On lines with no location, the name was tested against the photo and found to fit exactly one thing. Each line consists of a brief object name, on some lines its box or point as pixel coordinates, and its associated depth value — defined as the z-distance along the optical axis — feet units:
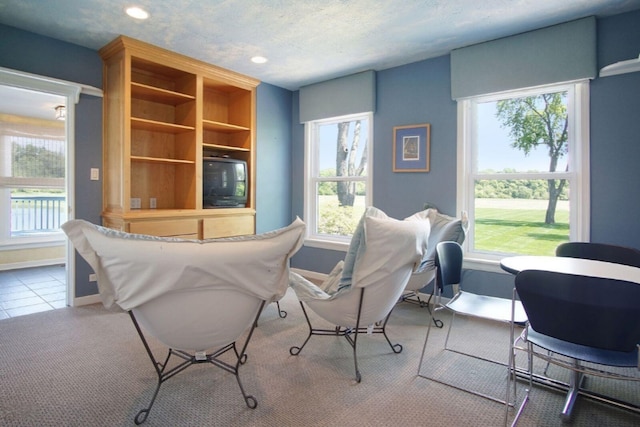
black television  13.58
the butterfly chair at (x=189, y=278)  5.07
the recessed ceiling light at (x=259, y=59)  12.57
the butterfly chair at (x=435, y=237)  10.09
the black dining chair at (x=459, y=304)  6.83
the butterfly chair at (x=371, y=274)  6.76
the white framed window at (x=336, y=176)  14.70
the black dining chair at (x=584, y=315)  4.57
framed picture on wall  12.57
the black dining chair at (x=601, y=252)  7.54
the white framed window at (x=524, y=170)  10.06
